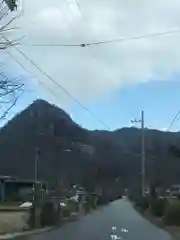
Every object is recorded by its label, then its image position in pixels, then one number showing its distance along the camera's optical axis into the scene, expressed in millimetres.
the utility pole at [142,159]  73562
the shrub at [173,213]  38875
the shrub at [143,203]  64938
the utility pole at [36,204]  38688
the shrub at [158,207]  48656
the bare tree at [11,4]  15875
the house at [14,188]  82812
